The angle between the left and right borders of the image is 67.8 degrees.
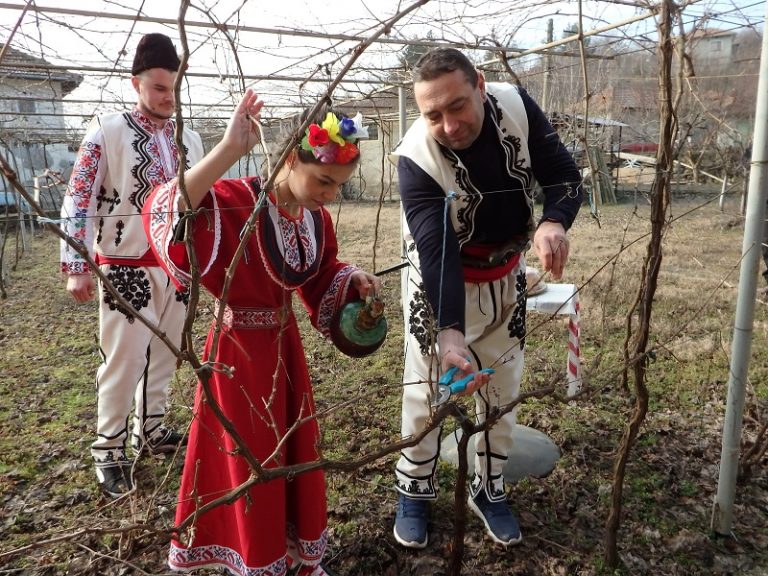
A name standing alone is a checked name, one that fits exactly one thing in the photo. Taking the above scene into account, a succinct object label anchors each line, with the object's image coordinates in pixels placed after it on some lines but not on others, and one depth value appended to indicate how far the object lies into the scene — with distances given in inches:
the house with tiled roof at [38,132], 198.8
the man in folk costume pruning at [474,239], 67.7
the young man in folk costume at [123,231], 90.9
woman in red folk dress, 62.7
